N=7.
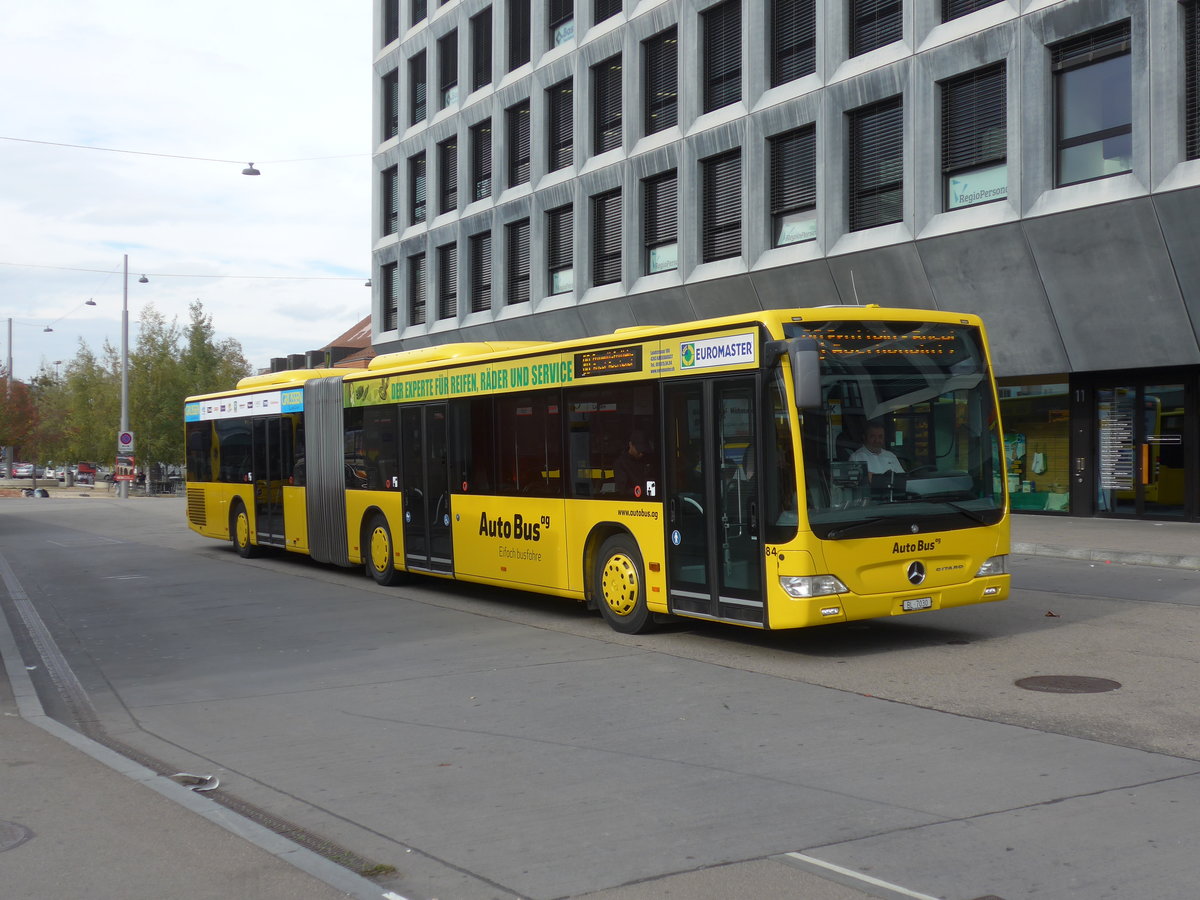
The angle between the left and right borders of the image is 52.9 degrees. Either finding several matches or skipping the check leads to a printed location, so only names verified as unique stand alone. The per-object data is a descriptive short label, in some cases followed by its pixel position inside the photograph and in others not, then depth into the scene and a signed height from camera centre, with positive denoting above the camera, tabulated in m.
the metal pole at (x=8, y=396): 67.10 +3.64
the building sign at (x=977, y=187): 20.84 +4.64
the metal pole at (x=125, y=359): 49.66 +4.17
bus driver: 9.69 -0.02
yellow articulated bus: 9.58 -0.14
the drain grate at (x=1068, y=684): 8.28 -1.65
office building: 19.33 +5.22
